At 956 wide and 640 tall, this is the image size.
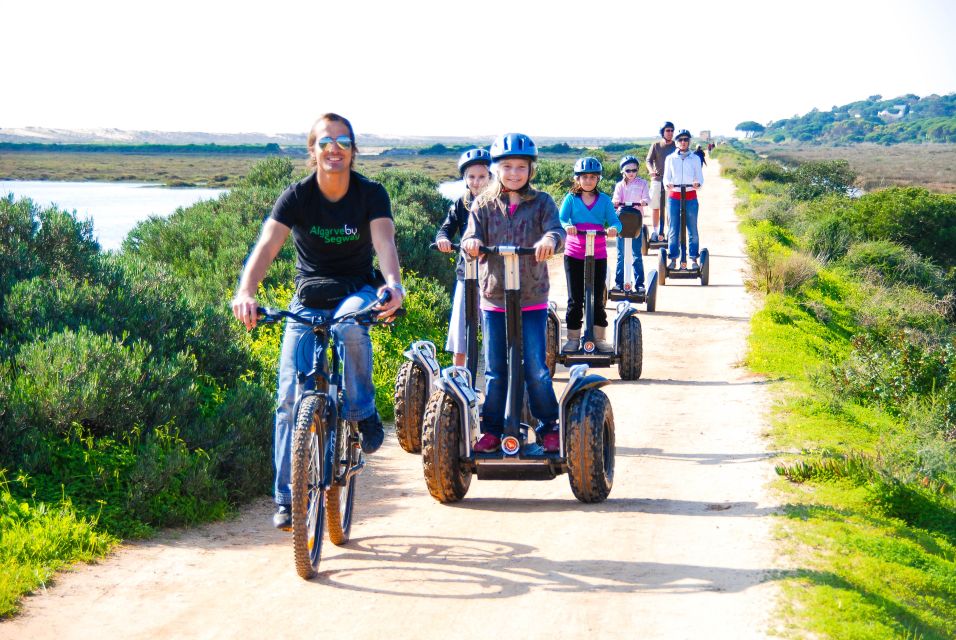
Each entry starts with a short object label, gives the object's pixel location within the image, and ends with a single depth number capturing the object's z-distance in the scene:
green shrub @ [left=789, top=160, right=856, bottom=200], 52.16
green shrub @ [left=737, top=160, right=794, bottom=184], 57.37
